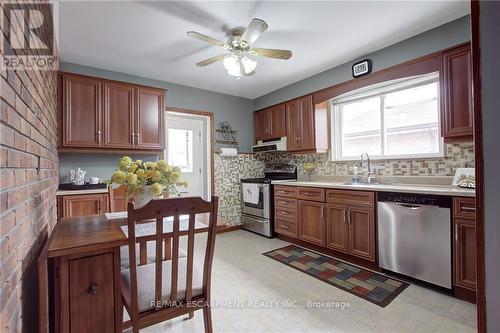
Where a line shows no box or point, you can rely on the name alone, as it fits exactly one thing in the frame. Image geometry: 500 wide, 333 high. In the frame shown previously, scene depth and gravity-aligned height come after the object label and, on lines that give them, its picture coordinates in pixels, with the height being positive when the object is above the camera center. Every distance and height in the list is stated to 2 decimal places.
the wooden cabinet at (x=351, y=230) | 2.69 -0.75
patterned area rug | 2.19 -1.13
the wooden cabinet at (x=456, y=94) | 2.24 +0.64
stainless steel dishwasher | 2.15 -0.67
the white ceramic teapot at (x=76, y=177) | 3.08 -0.08
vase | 1.66 -0.18
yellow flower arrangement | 1.60 -0.05
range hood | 4.21 +0.37
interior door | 4.18 +0.33
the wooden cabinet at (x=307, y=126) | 3.73 +0.62
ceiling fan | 2.16 +1.11
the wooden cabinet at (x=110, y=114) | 2.97 +0.71
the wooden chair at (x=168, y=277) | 1.20 -0.61
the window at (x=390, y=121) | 2.81 +0.56
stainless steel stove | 3.98 -0.54
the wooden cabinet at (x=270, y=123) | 4.27 +0.80
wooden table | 1.09 -0.52
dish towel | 4.15 -0.45
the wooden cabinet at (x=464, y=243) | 1.99 -0.65
